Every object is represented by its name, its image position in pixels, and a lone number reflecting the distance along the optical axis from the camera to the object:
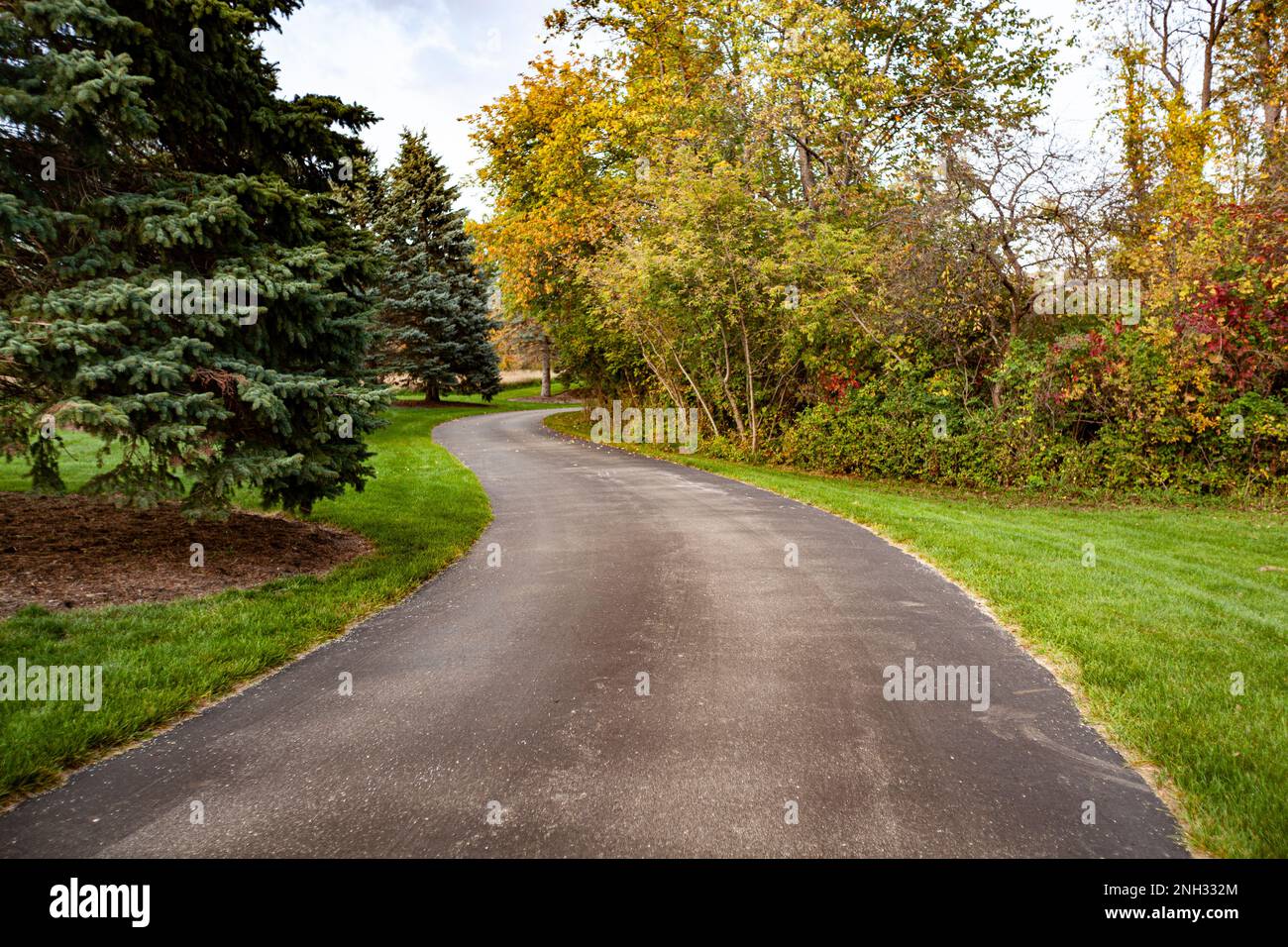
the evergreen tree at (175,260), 5.30
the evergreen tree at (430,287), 32.28
